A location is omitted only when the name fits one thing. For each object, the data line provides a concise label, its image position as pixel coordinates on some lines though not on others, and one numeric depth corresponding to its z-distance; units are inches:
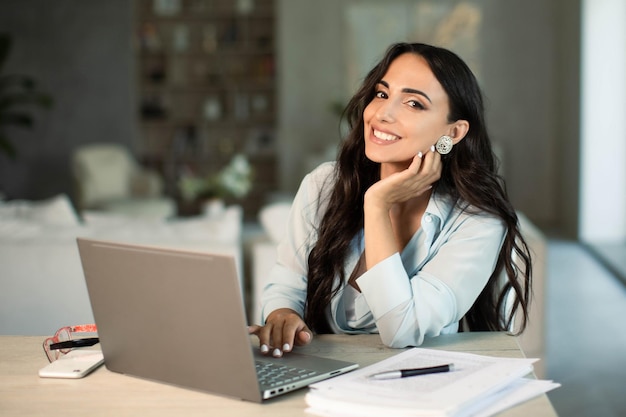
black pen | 48.4
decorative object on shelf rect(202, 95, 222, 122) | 399.9
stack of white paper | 43.8
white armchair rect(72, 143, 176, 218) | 313.9
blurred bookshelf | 397.7
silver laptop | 44.5
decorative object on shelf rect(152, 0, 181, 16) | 396.5
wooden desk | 45.6
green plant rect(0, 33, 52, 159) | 342.6
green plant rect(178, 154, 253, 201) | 263.1
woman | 63.4
